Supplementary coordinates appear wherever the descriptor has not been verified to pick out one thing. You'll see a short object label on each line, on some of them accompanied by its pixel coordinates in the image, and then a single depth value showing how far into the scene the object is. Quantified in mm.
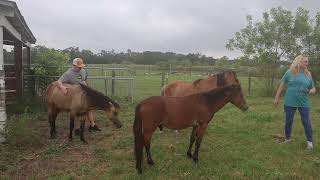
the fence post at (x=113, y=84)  10941
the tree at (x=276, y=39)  13827
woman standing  5007
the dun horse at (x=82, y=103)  5347
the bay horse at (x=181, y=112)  3998
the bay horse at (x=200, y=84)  5905
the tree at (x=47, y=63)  9654
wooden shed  5164
